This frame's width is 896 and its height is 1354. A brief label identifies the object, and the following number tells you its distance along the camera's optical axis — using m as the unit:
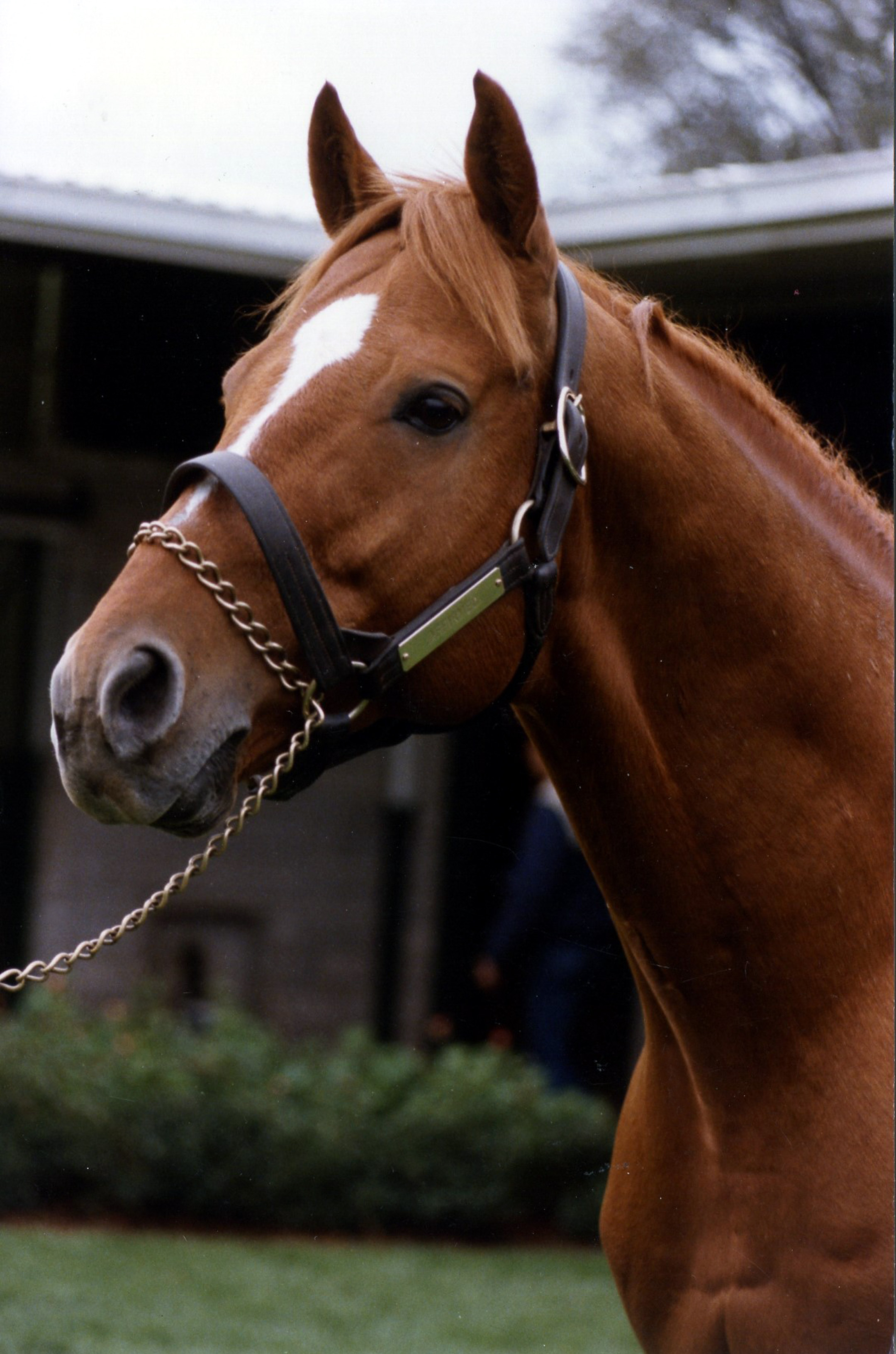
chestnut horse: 3.38
